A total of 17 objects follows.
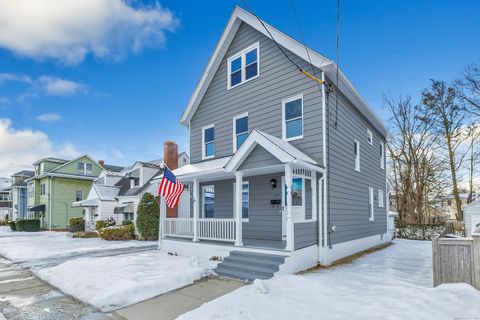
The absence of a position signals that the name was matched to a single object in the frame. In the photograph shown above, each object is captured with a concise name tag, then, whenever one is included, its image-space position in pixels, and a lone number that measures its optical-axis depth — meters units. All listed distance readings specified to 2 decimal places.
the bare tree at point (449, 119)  22.39
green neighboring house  30.06
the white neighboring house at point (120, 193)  21.15
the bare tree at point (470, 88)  18.01
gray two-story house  9.00
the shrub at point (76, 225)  24.88
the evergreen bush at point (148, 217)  18.28
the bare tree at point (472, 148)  21.89
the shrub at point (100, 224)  21.90
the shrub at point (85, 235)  20.91
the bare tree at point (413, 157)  23.55
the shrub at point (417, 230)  19.05
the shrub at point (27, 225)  28.38
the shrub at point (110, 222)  22.08
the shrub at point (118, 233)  18.83
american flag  10.41
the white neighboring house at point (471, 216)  16.45
